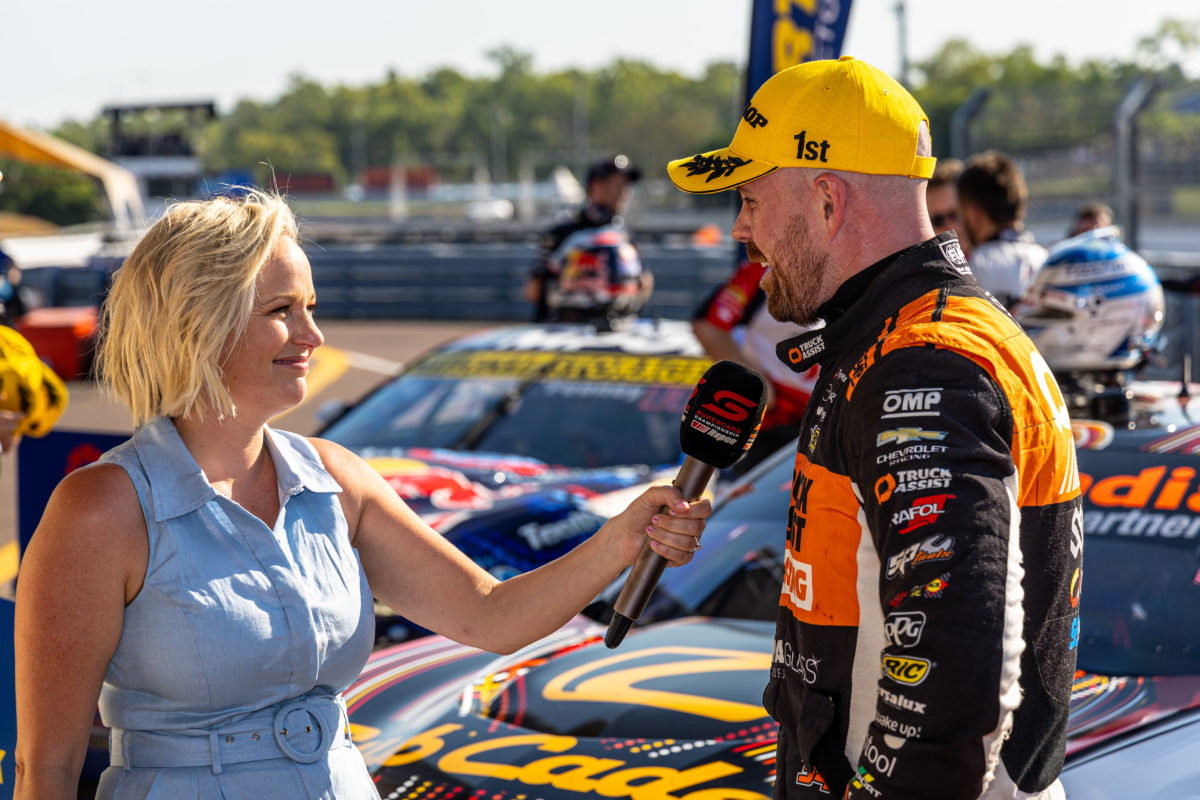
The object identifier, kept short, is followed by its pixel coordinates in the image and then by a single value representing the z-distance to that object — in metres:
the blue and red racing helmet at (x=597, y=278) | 7.42
